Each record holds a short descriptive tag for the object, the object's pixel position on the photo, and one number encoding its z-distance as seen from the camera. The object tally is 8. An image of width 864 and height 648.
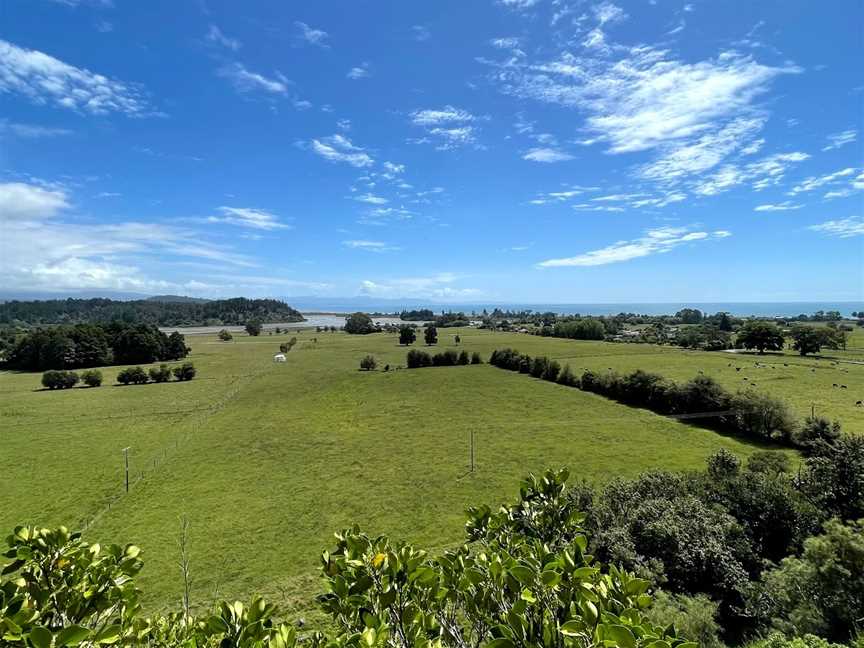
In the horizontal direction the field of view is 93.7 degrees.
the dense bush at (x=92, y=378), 76.44
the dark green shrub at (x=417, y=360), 92.94
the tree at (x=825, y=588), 12.35
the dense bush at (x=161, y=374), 80.25
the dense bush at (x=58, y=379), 73.31
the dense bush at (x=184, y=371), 81.00
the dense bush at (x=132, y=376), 77.50
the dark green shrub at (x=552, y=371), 76.62
